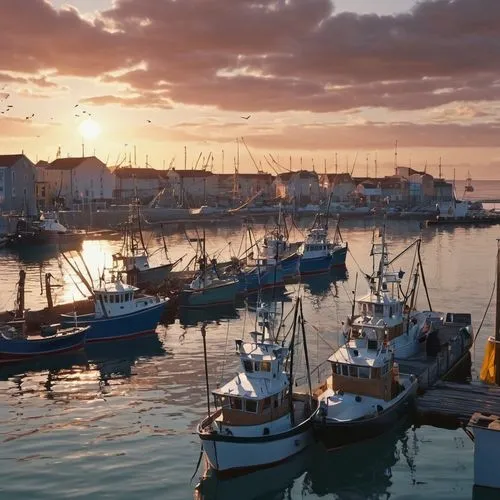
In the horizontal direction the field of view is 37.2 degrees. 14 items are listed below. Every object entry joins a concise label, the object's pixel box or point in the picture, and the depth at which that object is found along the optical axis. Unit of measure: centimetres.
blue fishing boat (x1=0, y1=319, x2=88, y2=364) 4038
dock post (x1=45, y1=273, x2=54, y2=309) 4969
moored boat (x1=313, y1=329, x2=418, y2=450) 2748
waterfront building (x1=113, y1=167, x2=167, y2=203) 18488
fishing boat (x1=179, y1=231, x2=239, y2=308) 5844
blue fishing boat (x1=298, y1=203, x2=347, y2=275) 8012
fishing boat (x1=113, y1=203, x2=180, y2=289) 6506
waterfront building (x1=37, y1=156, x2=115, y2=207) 16550
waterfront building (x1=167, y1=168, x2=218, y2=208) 19162
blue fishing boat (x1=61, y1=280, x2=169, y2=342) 4553
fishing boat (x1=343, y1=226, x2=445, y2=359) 3638
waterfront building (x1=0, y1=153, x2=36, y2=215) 13562
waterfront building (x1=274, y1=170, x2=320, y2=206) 18388
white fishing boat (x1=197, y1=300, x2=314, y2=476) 2483
